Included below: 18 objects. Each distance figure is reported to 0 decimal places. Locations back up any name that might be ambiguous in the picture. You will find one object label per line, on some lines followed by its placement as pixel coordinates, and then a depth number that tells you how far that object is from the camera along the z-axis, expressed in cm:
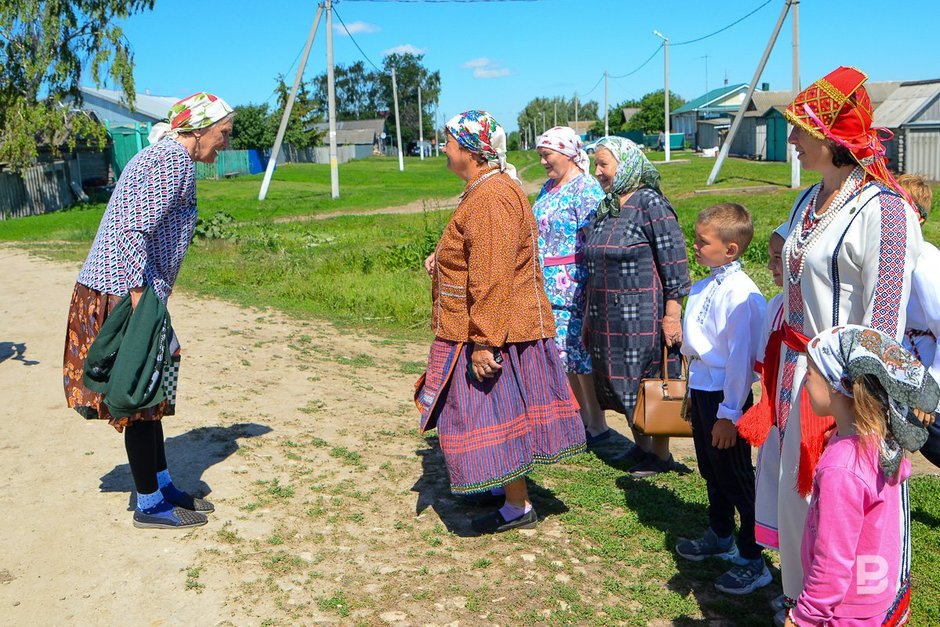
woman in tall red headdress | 262
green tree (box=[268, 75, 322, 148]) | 6353
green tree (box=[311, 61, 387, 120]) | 11101
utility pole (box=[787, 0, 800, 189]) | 2439
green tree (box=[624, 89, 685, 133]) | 8219
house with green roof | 6619
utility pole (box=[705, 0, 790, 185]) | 2523
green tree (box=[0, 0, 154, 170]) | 2672
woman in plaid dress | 466
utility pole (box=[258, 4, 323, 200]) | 2611
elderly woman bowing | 370
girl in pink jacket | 212
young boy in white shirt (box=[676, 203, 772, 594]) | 343
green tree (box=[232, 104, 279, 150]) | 5791
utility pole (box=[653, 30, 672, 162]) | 4428
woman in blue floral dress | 506
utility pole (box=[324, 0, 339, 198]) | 2605
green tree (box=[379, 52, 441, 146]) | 10062
